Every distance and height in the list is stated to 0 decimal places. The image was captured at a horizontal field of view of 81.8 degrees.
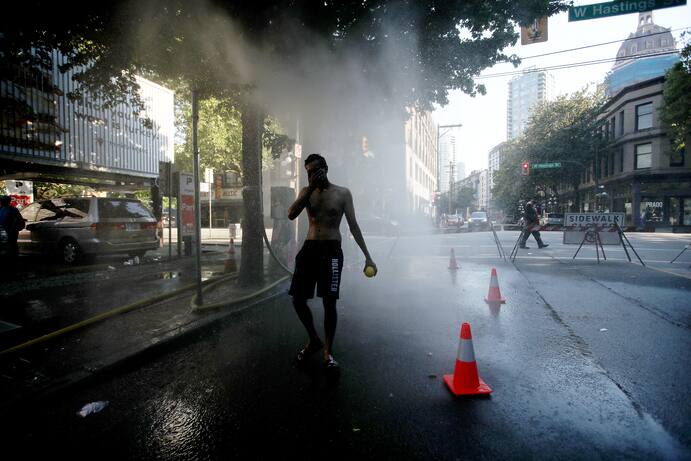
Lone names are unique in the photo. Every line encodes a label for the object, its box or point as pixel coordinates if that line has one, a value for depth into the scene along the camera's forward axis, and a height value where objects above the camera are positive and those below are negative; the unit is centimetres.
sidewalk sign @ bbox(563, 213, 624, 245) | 1135 -28
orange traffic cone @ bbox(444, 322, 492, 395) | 283 -113
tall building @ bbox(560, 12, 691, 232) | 2867 +379
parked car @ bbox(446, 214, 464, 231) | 3441 -50
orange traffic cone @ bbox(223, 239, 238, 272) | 787 -100
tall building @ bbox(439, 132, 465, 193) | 12578 +2103
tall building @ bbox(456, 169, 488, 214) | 13468 +1183
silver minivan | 882 -32
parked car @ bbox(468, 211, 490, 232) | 3344 -57
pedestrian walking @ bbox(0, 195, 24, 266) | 810 -26
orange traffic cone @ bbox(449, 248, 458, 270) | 882 -109
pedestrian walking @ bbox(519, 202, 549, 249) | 1247 -23
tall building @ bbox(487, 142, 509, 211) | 12642 +2116
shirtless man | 338 -33
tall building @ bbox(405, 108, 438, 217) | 3507 +548
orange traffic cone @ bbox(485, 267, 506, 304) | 569 -111
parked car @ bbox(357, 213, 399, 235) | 2317 -59
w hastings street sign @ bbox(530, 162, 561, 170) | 2939 +374
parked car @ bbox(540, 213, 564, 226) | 3134 -34
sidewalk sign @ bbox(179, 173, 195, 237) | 1001 -5
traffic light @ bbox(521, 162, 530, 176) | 2936 +351
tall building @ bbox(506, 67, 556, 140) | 14825 +4635
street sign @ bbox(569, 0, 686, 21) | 718 +386
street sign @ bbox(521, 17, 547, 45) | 830 +386
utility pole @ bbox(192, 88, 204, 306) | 498 +38
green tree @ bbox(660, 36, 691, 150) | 1852 +594
